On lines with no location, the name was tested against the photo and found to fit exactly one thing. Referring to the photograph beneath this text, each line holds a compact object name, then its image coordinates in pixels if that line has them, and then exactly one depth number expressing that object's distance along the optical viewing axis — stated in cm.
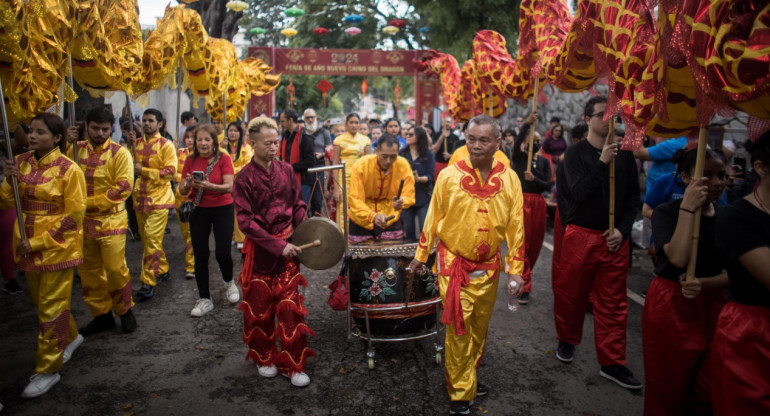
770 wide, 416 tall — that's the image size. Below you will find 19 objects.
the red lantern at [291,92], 2532
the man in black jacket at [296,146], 809
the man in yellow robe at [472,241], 341
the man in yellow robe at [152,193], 578
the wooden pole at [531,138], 517
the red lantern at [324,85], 2371
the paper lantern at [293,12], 1800
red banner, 1969
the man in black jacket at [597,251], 393
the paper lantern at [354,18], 2069
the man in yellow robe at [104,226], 457
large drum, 415
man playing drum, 496
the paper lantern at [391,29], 2173
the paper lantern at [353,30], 2112
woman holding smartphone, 520
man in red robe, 389
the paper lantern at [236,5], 1160
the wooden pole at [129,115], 514
